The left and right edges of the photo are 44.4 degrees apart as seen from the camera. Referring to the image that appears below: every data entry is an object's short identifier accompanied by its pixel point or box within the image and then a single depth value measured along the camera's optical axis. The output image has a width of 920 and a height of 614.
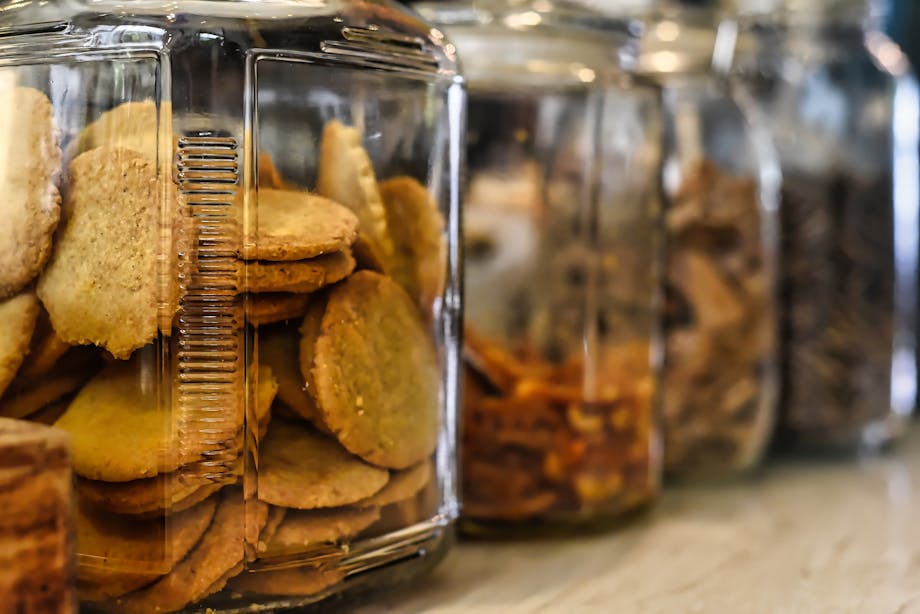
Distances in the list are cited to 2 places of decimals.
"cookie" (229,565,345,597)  0.50
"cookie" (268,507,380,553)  0.50
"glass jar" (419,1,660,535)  0.70
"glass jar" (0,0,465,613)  0.48
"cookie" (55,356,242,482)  0.48
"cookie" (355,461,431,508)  0.54
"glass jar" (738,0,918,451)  0.96
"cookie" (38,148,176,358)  0.48
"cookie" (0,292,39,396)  0.49
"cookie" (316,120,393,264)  0.52
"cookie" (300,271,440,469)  0.51
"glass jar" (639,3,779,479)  0.85
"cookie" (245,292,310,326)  0.49
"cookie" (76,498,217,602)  0.48
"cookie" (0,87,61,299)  0.49
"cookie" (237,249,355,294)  0.49
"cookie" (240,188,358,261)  0.49
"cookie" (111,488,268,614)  0.49
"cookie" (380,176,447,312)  0.56
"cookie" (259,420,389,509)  0.50
